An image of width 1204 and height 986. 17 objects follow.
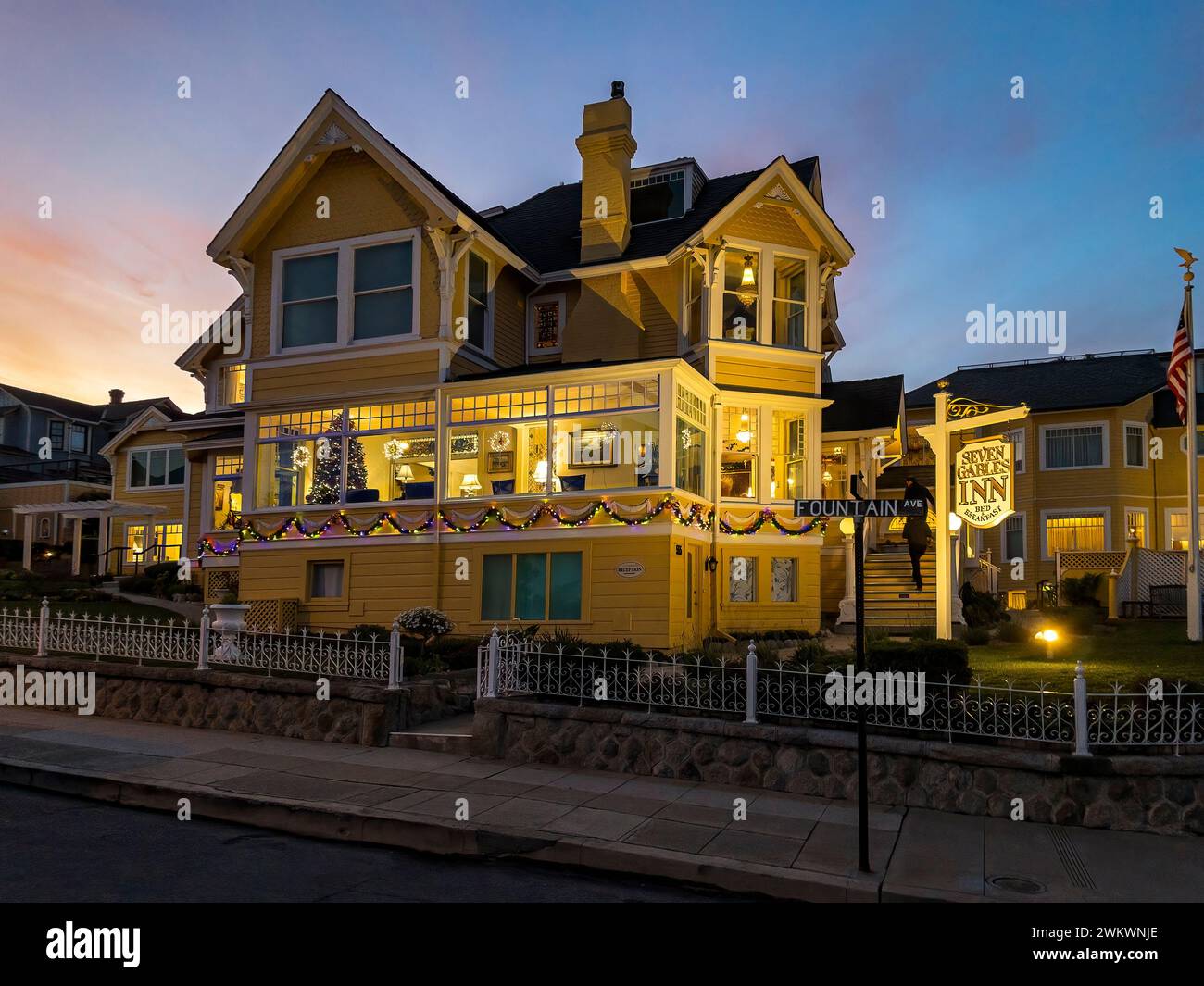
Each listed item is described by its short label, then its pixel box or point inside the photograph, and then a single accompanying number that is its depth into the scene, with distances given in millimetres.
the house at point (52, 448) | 44906
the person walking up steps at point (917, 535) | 20438
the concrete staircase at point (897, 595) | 20281
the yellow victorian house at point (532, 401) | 18844
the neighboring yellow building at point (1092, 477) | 33906
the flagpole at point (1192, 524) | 17906
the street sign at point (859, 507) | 8594
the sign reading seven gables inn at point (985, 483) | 14391
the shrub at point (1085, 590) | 26047
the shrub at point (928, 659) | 10922
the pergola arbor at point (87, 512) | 35250
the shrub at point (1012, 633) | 19141
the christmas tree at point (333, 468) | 20922
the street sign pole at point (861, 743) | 7723
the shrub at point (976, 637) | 18828
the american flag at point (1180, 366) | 19531
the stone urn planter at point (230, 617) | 15444
